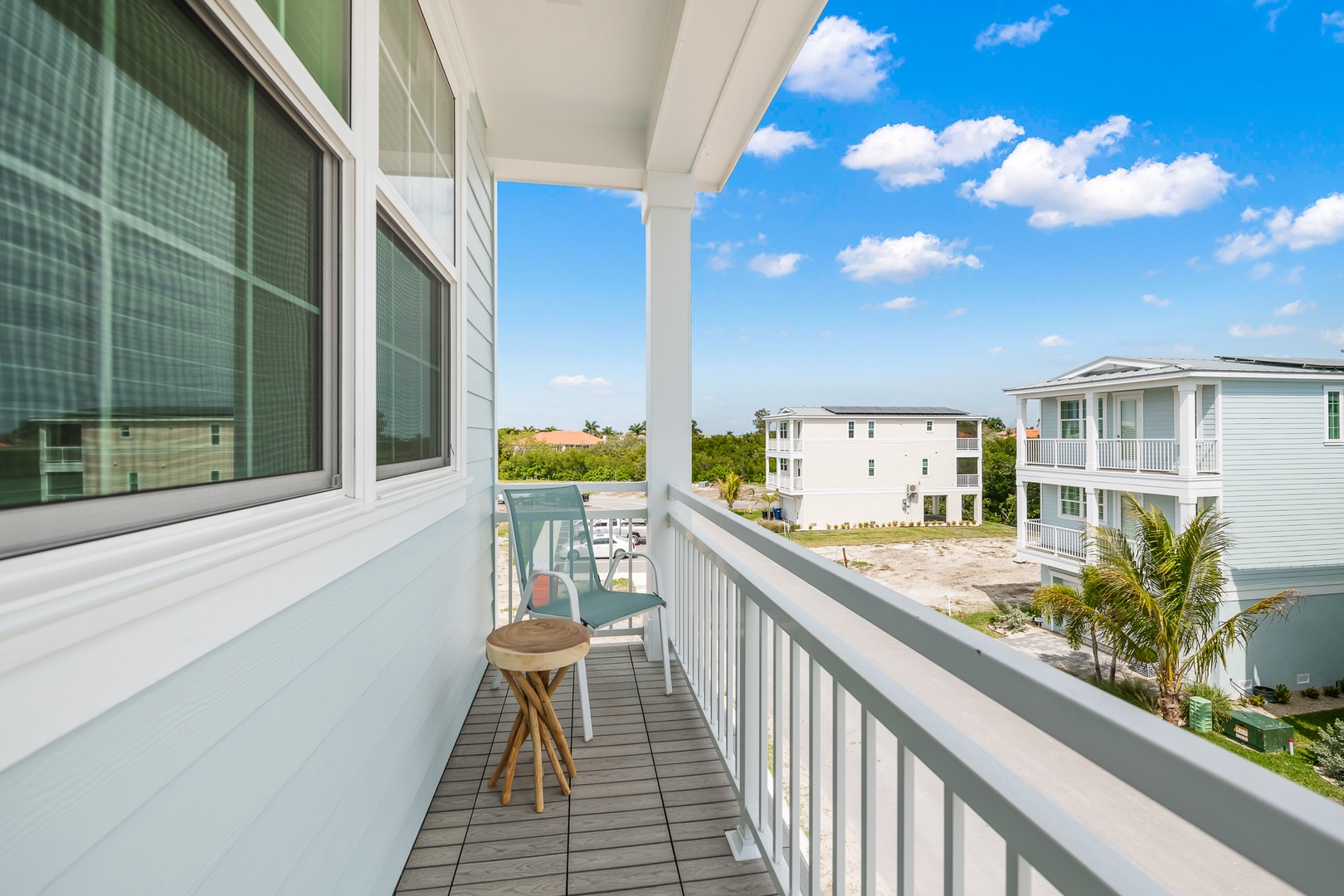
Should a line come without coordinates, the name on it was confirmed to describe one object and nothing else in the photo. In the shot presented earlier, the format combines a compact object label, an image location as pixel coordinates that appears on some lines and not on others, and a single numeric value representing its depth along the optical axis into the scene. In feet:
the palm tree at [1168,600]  17.42
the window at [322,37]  3.02
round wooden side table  6.09
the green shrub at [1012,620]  26.00
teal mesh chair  8.45
